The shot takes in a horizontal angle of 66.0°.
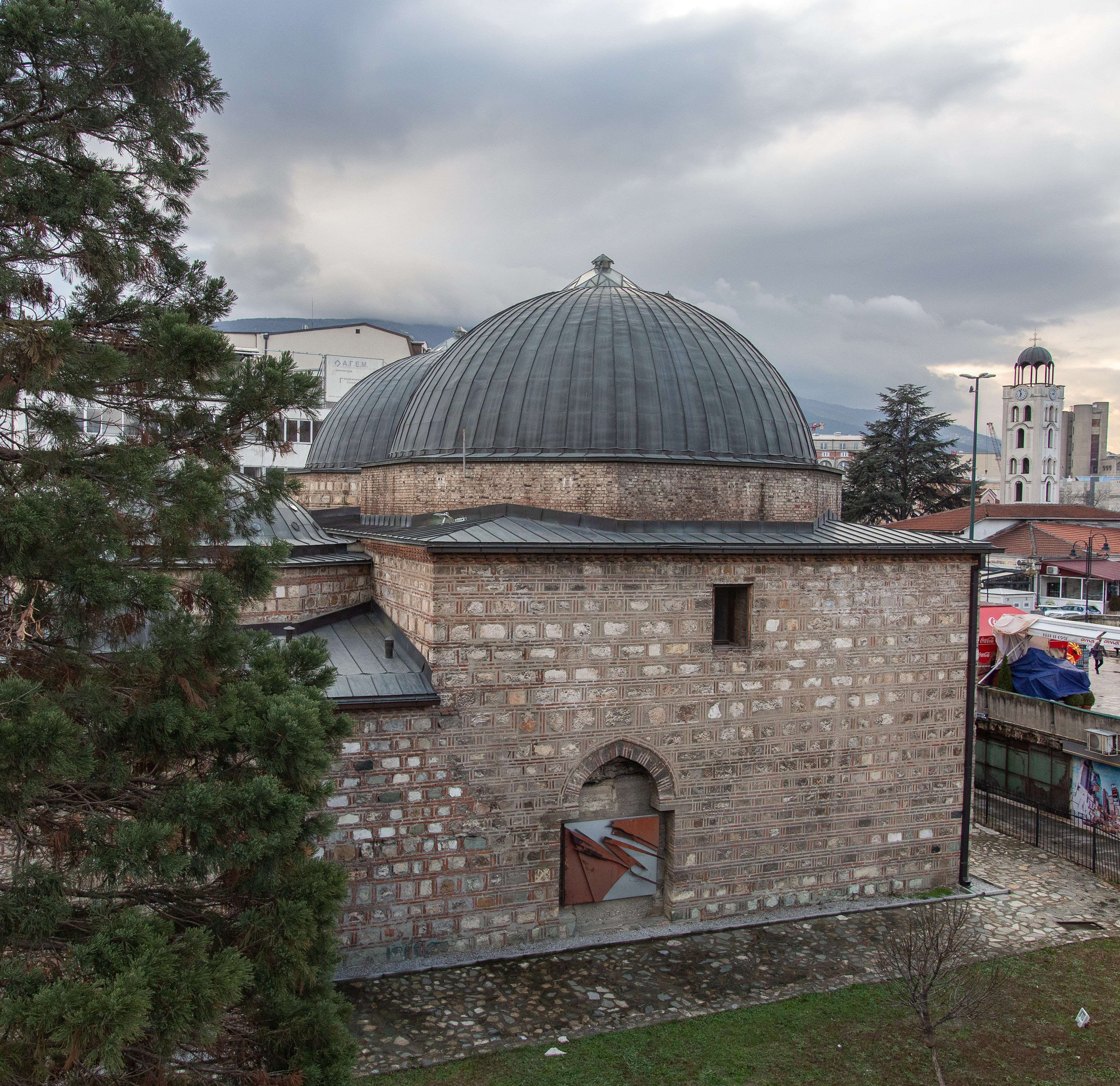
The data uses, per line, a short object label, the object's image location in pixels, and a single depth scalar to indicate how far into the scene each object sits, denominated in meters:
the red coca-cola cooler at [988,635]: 21.19
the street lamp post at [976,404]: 22.33
